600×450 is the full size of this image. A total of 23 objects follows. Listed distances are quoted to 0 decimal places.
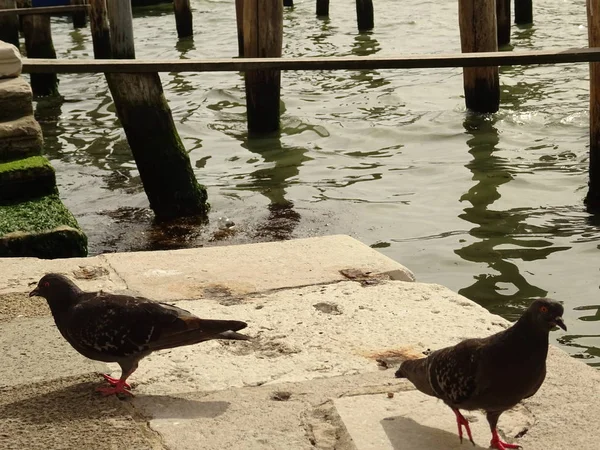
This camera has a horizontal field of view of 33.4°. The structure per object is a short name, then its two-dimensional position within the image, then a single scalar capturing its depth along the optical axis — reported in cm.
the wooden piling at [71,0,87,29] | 2236
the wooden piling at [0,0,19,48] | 1498
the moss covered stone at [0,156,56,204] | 653
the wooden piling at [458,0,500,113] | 1029
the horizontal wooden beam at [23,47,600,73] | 743
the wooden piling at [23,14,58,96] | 1527
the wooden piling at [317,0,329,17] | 2166
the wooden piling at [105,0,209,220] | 775
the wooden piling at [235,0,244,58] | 1502
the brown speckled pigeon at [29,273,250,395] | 373
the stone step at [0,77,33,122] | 678
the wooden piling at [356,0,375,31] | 1925
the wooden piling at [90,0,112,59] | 1457
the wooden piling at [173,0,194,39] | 1975
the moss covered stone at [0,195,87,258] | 607
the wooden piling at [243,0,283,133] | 989
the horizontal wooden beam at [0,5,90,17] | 1438
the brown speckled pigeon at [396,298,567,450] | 326
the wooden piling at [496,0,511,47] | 1609
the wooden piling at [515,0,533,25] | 1870
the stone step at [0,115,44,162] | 668
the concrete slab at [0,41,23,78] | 705
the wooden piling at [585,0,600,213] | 746
